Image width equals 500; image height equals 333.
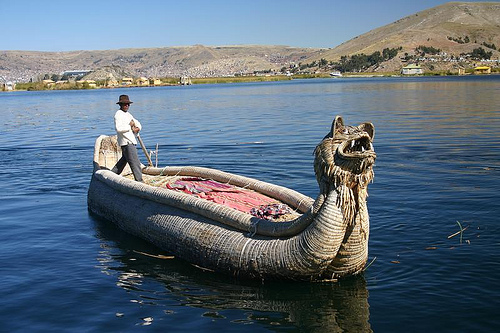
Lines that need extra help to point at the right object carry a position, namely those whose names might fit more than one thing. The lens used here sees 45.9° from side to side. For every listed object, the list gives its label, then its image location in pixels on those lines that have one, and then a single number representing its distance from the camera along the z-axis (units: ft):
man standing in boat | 37.37
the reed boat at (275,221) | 23.03
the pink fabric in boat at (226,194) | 31.07
